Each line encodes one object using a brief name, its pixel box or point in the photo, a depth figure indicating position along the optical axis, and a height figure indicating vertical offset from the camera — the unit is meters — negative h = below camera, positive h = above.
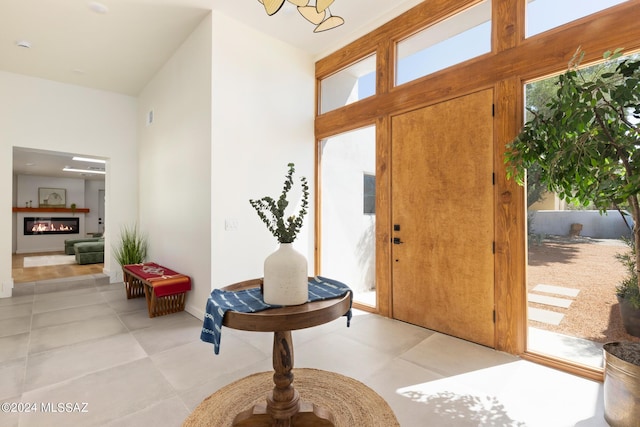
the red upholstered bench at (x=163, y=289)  3.65 -0.91
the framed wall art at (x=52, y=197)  10.31 +0.54
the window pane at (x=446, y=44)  2.94 +1.76
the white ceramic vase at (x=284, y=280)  1.59 -0.34
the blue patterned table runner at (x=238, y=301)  1.51 -0.47
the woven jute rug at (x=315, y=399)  1.83 -1.23
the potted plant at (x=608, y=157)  1.69 +0.34
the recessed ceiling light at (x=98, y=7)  3.33 +2.26
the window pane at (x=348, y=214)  4.77 +0.00
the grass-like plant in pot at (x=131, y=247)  4.98 -0.57
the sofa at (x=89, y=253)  6.80 -0.88
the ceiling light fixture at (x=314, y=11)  2.03 +1.47
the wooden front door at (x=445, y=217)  2.84 -0.03
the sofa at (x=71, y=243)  8.11 -0.82
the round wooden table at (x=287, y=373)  1.48 -0.91
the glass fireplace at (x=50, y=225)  9.66 -0.41
